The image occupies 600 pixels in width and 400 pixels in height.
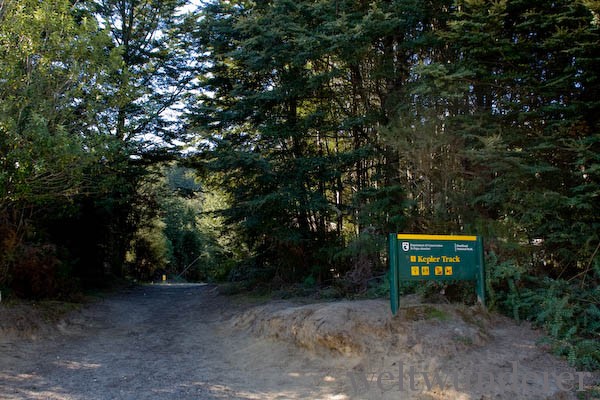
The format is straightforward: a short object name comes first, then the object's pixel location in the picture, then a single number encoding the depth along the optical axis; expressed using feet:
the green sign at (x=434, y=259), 23.63
